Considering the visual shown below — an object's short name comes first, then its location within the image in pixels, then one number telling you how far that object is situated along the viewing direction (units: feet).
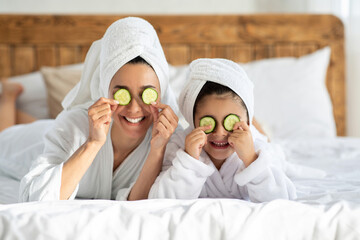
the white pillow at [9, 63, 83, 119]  9.53
